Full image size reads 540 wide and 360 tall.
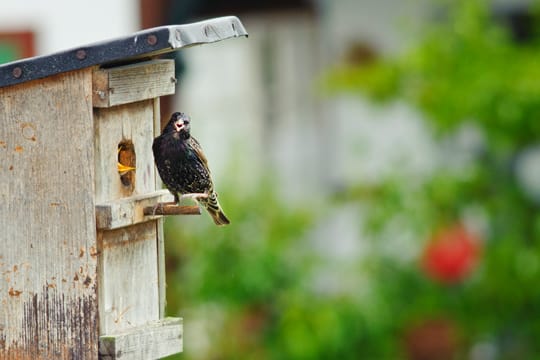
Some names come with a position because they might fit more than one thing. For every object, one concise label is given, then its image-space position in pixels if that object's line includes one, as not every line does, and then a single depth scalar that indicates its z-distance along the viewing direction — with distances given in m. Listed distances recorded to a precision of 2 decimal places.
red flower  14.37
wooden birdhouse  6.42
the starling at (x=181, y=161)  6.87
